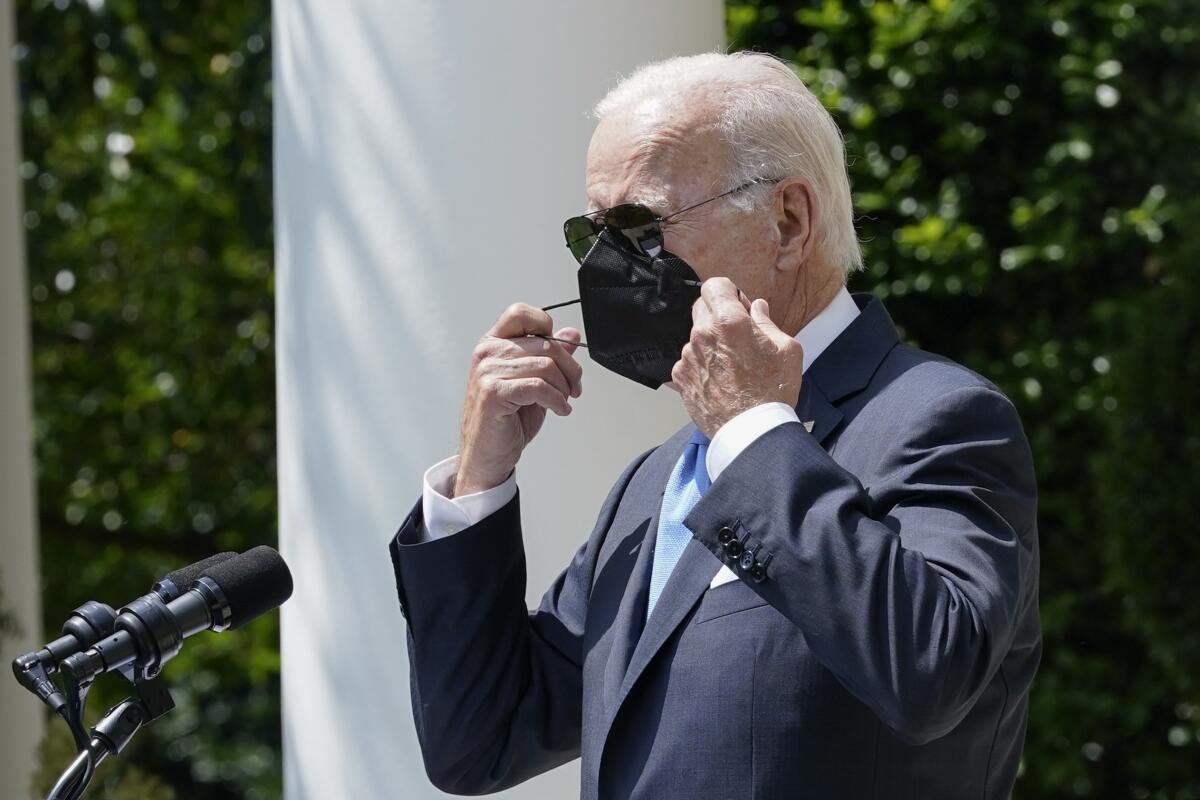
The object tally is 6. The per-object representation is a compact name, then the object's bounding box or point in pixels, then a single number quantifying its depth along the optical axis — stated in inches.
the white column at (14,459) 502.2
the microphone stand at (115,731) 318.4
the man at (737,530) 316.6
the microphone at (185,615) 319.8
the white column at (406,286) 348.7
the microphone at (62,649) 319.1
